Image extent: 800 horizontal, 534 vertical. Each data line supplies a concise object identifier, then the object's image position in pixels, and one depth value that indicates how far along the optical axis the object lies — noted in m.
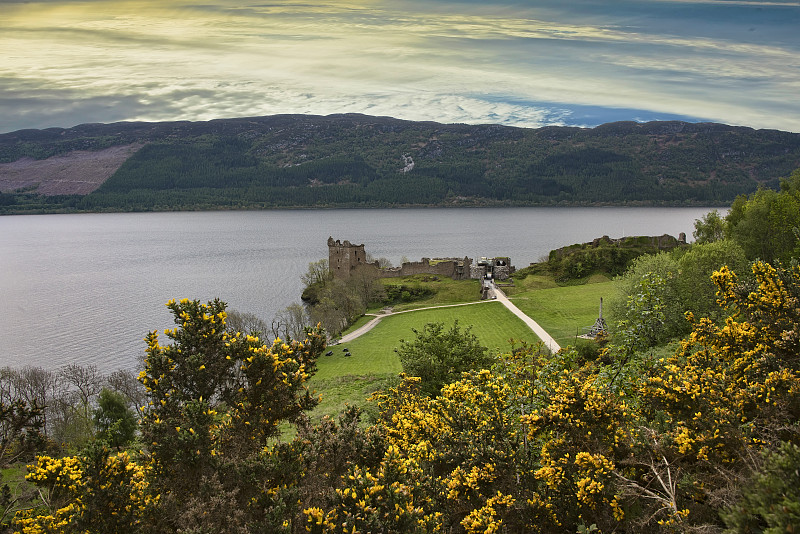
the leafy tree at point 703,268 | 35.41
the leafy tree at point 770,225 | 46.56
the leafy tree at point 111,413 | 30.52
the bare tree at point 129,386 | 43.47
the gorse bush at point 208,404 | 9.80
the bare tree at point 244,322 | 54.69
